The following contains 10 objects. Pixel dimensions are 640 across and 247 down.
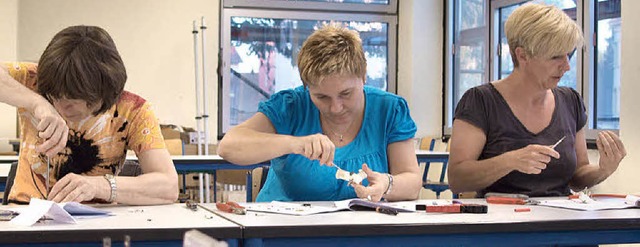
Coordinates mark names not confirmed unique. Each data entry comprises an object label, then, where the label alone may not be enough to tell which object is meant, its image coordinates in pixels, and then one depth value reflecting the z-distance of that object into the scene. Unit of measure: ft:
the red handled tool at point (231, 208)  6.74
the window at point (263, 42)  26.73
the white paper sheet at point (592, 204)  7.51
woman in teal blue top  7.61
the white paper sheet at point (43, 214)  5.85
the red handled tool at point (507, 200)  7.83
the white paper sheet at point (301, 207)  6.82
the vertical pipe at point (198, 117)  21.43
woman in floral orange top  6.88
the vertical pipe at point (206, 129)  21.52
